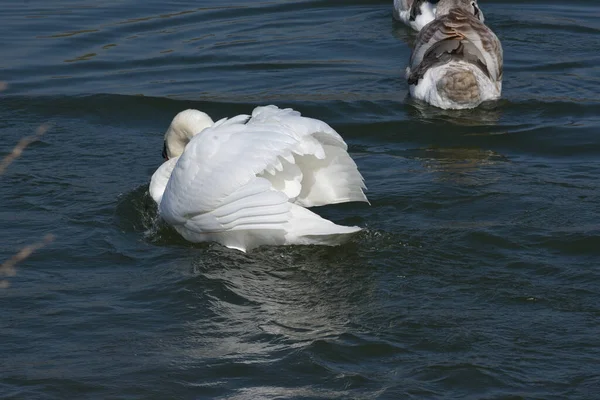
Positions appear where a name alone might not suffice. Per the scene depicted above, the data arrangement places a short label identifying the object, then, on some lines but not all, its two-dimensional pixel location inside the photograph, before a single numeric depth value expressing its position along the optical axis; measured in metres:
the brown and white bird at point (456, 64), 20.84
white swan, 13.35
